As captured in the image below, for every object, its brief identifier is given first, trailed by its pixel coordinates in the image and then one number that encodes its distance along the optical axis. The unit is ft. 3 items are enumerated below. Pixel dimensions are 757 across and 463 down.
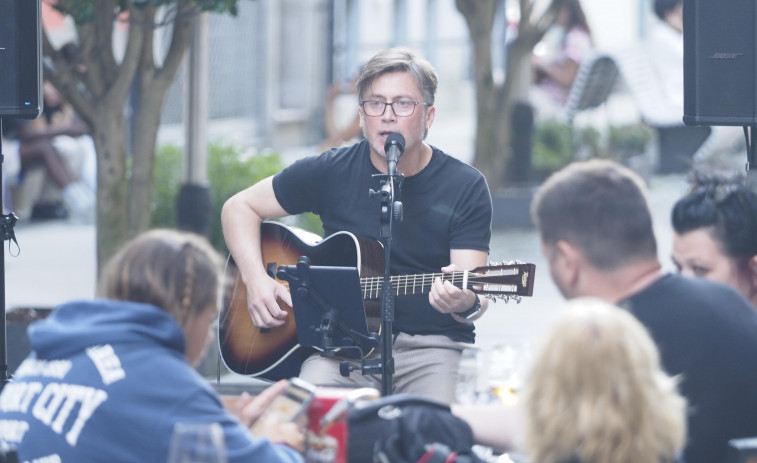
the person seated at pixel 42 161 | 77.55
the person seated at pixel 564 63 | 129.49
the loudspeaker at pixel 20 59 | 30.89
